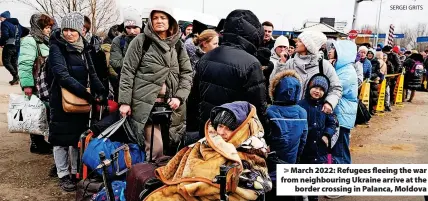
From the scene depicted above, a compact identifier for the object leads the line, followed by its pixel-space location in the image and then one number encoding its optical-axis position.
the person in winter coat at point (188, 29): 7.38
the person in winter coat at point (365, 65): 8.01
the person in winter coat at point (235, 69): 2.93
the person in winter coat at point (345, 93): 4.17
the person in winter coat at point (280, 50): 5.11
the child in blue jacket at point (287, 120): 3.15
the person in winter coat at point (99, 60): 4.44
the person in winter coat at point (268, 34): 5.99
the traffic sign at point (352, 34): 10.83
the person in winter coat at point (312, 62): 3.79
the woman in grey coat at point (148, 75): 3.46
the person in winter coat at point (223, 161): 2.20
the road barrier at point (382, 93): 8.04
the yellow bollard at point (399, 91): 11.45
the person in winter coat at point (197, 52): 3.81
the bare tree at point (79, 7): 16.00
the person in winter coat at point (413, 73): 12.01
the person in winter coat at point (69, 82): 3.77
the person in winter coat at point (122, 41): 4.73
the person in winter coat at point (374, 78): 8.77
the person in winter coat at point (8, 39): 10.76
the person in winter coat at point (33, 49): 4.32
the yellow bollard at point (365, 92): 8.01
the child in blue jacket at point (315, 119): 3.60
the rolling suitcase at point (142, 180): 2.46
